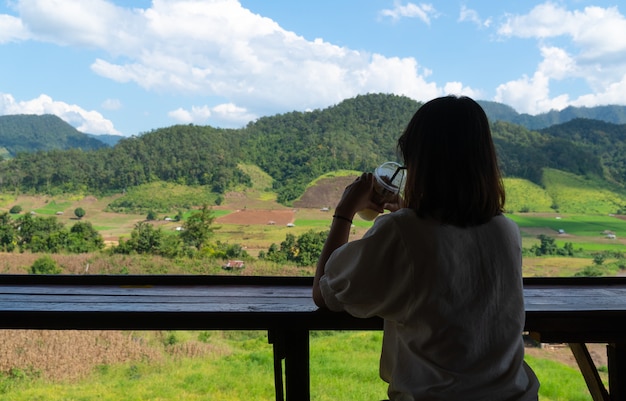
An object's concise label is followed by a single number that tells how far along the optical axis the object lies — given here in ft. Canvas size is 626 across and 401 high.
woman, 2.80
